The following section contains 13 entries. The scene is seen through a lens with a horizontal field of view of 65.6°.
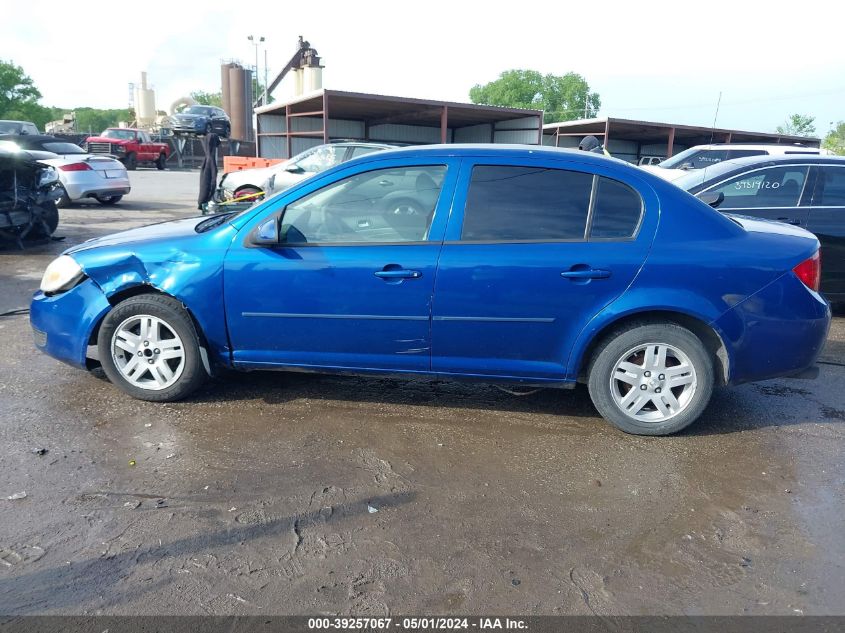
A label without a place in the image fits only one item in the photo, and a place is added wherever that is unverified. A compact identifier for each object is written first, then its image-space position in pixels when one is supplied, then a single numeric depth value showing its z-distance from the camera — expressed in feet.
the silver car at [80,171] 43.57
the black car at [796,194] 20.86
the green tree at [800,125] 199.00
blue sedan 12.42
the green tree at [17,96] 230.89
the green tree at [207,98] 371.35
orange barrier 53.25
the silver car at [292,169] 39.99
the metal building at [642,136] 86.48
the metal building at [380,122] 69.87
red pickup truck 98.22
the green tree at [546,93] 292.20
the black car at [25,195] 29.22
